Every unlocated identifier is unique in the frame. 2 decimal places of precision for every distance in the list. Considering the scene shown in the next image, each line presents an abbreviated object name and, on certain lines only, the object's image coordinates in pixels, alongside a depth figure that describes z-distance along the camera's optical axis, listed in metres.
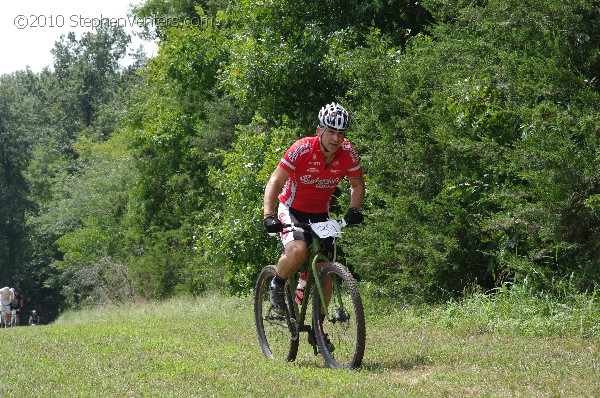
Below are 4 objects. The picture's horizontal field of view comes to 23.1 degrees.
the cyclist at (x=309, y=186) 13.26
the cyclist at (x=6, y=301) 54.28
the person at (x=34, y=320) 77.75
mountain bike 12.55
